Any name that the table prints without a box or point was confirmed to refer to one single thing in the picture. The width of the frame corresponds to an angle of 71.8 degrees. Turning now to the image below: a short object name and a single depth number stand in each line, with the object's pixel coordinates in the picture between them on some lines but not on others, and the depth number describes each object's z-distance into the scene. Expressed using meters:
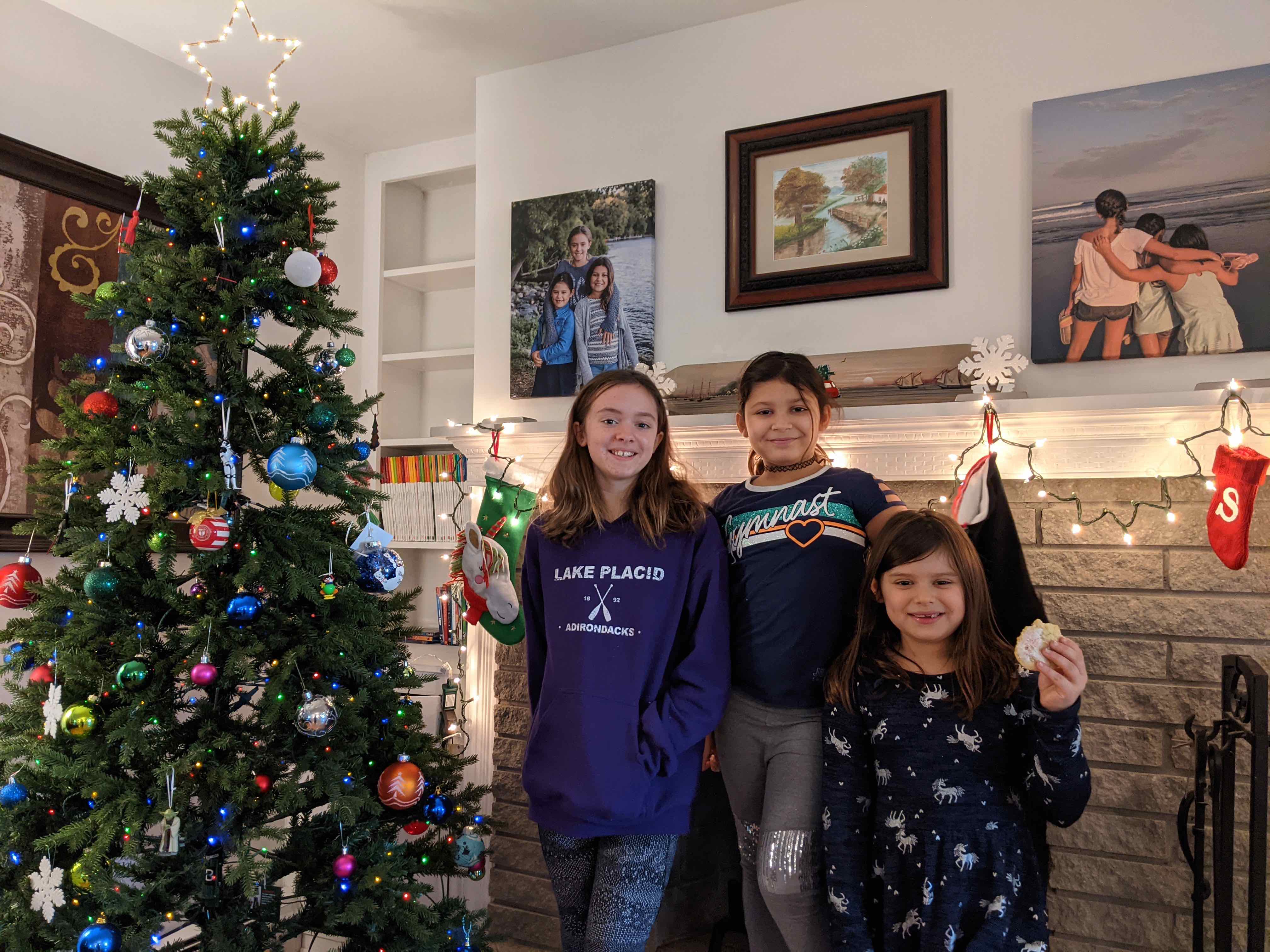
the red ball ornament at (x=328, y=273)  1.71
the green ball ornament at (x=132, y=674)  1.48
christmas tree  1.47
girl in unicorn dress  1.36
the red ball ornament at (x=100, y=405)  1.59
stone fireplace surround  1.94
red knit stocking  1.77
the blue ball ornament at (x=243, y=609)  1.53
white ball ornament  1.62
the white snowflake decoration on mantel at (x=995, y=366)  2.10
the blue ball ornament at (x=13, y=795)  1.49
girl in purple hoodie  1.50
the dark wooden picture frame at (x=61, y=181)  2.34
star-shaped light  2.46
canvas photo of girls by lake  2.62
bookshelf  3.34
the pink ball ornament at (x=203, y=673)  1.48
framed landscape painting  2.28
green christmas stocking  2.31
